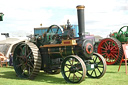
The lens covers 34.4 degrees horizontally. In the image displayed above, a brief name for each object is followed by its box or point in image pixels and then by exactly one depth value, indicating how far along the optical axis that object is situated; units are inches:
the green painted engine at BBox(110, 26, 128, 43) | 506.0
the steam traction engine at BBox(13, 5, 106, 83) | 272.4
